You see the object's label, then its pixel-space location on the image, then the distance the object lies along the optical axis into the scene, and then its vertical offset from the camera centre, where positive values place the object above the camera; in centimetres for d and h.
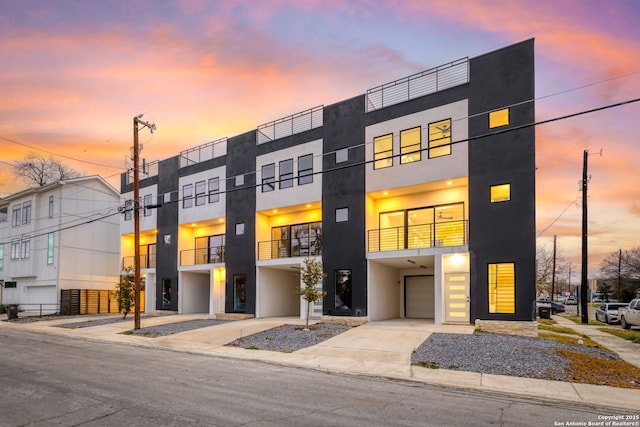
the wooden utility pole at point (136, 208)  2286 +158
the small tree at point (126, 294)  2798 -325
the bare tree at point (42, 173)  5359 +795
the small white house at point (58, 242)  3666 -17
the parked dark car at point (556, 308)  4602 -670
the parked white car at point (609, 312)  2903 -455
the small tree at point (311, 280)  2044 -174
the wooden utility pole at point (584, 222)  2722 +116
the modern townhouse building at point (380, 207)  1877 +173
